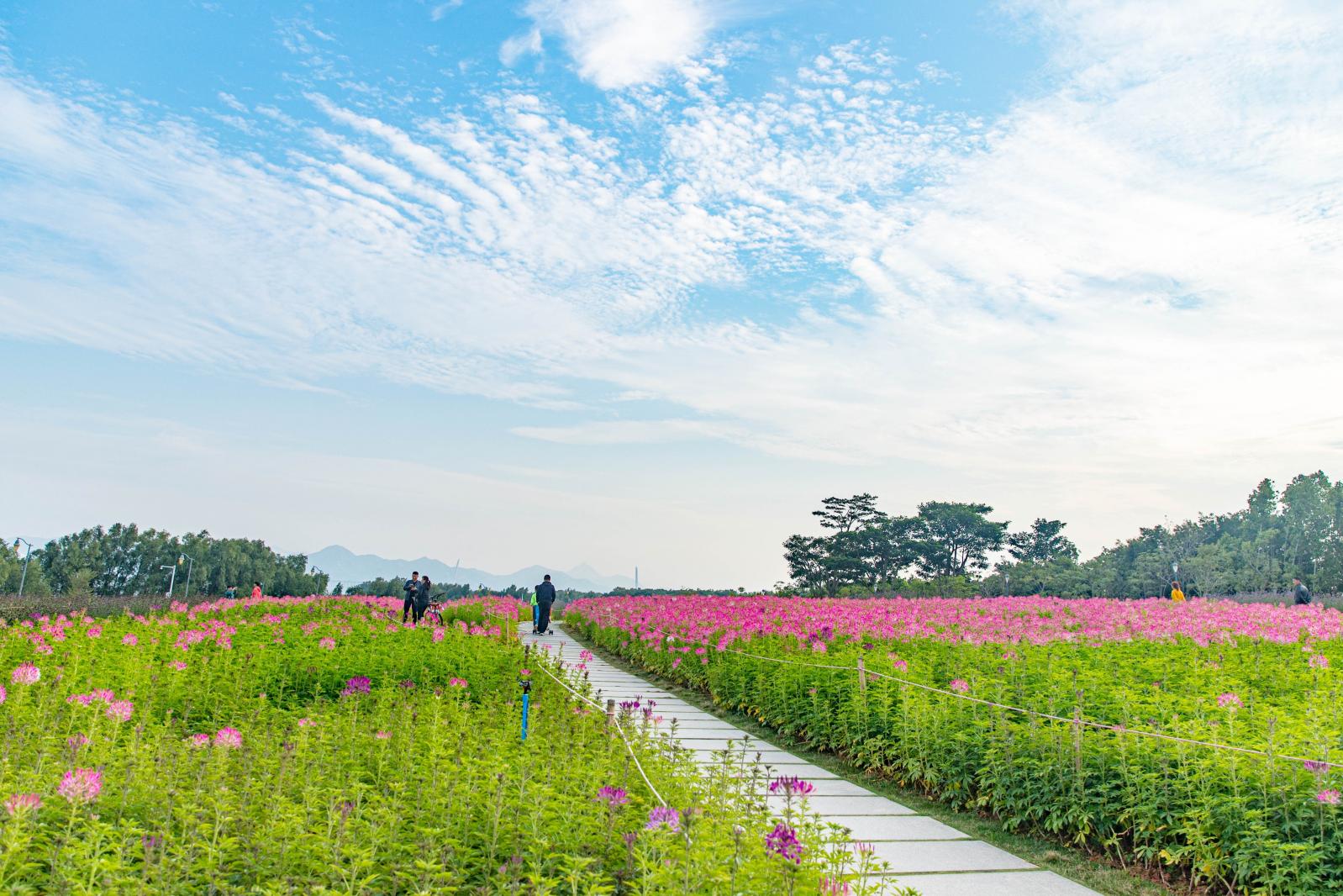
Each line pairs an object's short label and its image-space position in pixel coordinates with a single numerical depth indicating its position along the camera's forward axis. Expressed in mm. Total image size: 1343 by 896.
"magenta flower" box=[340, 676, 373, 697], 6582
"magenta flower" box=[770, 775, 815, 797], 3508
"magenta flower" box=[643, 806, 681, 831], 3332
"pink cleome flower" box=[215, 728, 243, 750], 4664
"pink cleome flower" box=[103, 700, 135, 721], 4906
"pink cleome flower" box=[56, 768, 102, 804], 3674
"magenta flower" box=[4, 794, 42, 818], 3154
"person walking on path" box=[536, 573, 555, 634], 20266
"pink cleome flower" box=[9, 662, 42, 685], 5457
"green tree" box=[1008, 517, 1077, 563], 62500
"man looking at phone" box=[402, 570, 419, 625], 17703
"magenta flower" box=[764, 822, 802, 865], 3068
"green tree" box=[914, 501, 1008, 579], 58688
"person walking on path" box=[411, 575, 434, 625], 17938
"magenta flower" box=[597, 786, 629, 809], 3526
